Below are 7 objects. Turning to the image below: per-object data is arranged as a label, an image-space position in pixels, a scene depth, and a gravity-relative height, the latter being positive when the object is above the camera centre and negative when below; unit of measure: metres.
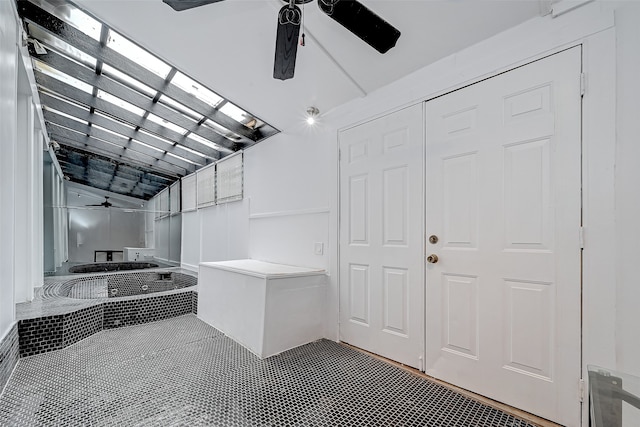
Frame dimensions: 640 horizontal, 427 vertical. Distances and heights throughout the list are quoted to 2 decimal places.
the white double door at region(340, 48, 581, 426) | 1.55 -0.21
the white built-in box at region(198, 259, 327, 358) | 2.42 -0.88
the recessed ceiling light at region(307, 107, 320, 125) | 2.83 +1.02
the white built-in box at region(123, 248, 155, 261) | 5.79 -0.88
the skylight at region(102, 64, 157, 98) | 2.87 +1.45
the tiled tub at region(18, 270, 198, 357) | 2.31 -1.04
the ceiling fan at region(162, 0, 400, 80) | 1.39 +1.01
